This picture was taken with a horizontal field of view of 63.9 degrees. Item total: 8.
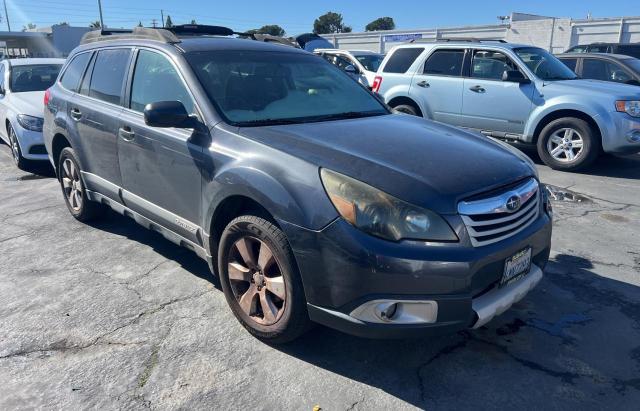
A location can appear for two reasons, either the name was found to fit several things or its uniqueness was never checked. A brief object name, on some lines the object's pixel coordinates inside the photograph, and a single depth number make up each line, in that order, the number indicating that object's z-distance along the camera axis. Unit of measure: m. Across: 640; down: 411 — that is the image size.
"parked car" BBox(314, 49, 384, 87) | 10.84
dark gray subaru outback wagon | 2.51
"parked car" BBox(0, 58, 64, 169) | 7.41
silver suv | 7.19
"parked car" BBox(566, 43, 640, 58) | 13.72
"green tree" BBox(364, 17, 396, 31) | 73.44
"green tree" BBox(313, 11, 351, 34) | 78.44
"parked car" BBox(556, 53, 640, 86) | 9.56
